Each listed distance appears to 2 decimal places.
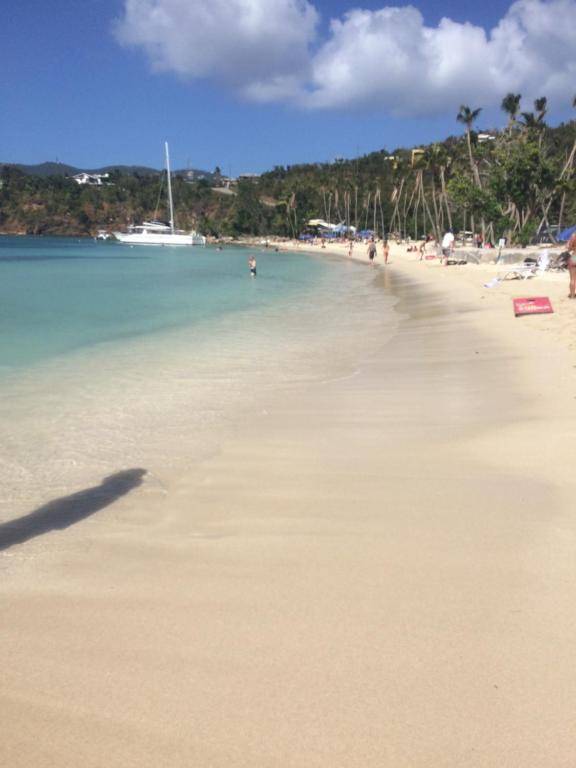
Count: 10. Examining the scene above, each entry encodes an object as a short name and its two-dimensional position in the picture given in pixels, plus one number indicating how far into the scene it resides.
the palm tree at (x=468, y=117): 46.19
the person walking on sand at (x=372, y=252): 52.16
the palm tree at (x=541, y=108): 44.19
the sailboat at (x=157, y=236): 110.12
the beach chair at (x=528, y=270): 23.90
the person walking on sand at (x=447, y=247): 40.09
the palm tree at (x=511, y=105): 43.41
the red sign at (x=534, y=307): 14.65
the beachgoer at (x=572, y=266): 14.72
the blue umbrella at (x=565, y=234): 35.52
